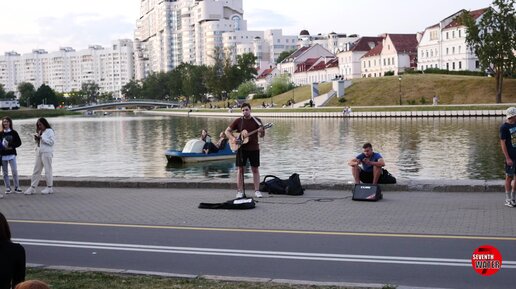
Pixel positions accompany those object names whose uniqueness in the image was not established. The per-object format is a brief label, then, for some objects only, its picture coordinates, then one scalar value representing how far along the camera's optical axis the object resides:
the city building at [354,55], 151.62
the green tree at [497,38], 82.38
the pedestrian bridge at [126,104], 181.62
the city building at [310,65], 161.38
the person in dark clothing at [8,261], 6.12
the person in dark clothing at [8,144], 17.41
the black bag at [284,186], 15.94
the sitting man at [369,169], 15.98
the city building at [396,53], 135.88
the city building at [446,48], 117.38
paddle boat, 36.97
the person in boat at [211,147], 37.12
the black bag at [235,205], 14.09
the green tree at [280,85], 134.38
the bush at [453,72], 102.75
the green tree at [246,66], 163.38
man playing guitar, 15.46
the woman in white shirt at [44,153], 17.52
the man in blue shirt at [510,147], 13.27
